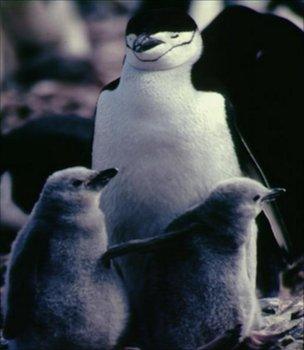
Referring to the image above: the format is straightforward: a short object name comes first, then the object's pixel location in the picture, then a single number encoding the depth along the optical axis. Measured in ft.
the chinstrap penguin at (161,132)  25.13
